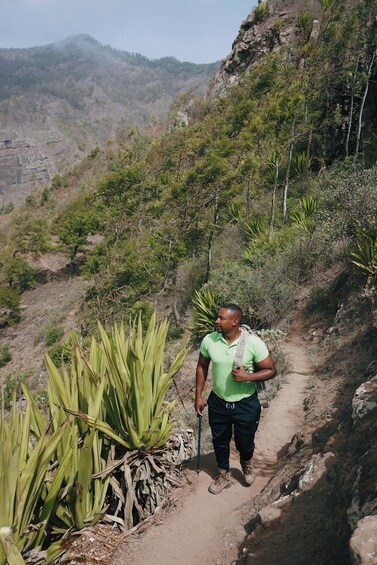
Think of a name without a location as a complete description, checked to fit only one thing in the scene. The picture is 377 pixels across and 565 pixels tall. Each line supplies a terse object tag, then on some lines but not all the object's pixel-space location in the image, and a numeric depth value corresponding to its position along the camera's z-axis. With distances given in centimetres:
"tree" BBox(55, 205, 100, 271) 2608
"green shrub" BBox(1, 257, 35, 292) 2706
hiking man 291
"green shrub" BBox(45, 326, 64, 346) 1928
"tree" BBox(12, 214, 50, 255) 2783
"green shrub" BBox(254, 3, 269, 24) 2886
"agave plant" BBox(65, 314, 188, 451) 320
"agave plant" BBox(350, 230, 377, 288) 682
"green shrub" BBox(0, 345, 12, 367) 2069
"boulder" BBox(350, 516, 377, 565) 131
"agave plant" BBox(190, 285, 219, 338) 962
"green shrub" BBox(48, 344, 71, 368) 1667
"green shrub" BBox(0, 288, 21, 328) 2430
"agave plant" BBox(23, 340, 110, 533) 278
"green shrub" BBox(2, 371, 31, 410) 1574
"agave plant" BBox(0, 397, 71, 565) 227
